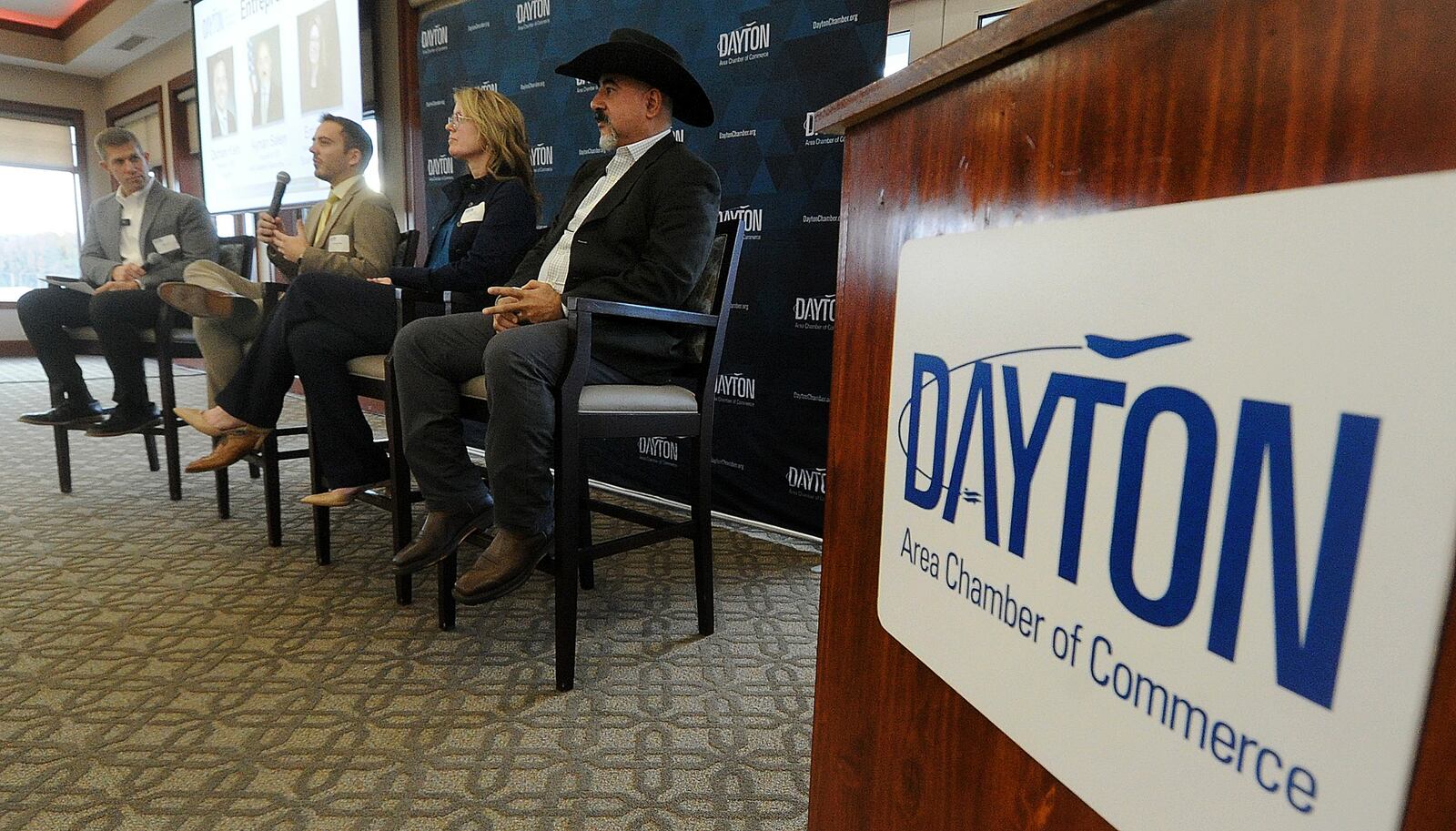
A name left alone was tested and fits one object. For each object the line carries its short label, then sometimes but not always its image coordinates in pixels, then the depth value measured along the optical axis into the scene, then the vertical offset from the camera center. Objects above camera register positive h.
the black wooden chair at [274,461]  1.92 -0.43
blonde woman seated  1.70 -0.04
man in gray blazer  2.44 +0.02
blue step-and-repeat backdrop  2.04 +0.28
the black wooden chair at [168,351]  2.33 -0.20
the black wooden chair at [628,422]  1.27 -0.22
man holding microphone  2.00 +0.11
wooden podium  0.29 +0.08
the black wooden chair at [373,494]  1.58 -0.43
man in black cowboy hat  1.26 -0.05
